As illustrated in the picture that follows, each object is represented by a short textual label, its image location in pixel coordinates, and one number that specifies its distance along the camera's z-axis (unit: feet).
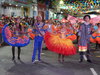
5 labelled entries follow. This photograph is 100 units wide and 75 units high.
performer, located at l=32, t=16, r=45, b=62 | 31.83
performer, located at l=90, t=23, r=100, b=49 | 46.72
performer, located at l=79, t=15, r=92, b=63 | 32.32
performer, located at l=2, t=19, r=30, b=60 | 33.50
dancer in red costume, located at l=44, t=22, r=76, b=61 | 31.60
